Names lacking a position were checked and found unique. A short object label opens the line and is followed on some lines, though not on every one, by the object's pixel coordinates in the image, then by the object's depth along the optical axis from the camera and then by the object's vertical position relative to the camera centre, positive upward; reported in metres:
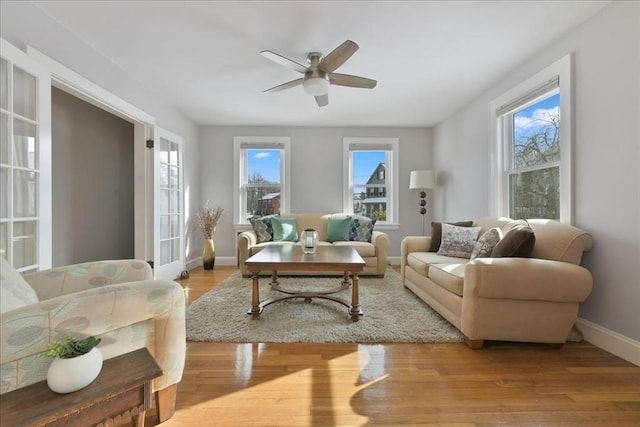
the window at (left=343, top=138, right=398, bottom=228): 4.93 +0.58
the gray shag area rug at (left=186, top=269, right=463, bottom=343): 2.11 -0.92
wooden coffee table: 2.33 -0.44
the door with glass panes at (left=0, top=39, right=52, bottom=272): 1.72 +0.35
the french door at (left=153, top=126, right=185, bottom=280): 3.45 +0.10
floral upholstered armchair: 0.92 -0.39
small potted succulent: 0.86 -0.47
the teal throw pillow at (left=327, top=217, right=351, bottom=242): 4.22 -0.25
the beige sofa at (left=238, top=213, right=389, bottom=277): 3.81 -0.51
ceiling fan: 2.16 +1.19
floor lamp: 4.42 +0.53
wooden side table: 0.80 -0.57
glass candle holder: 2.80 -0.29
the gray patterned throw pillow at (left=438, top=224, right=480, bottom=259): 2.90 -0.30
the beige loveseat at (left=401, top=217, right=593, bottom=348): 1.85 -0.55
